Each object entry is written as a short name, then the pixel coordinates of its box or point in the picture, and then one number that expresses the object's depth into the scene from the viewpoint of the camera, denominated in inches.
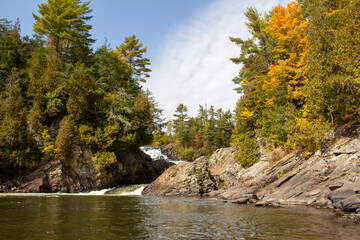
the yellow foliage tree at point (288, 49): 776.9
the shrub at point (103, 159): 1023.6
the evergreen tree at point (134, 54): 1648.6
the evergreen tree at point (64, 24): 1173.5
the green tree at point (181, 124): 2489.8
